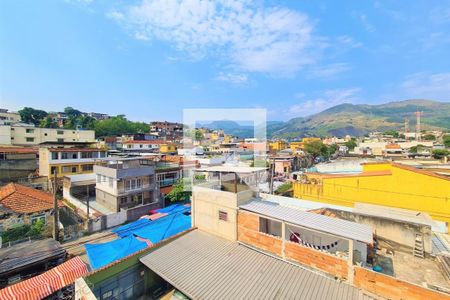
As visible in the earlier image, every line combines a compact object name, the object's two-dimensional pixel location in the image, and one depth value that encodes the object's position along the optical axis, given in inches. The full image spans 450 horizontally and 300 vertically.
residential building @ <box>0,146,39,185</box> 846.5
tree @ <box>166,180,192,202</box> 749.9
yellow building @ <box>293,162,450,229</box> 446.6
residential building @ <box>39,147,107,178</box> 837.2
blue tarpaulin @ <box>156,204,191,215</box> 609.3
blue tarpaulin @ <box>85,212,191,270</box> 357.0
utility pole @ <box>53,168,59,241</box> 471.1
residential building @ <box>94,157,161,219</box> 653.9
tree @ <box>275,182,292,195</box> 820.9
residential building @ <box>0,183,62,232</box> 486.3
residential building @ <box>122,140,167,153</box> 1557.9
